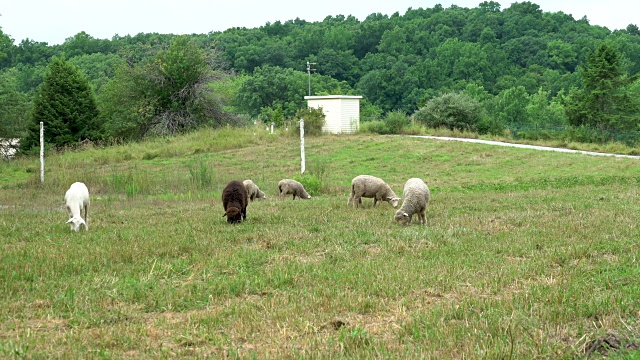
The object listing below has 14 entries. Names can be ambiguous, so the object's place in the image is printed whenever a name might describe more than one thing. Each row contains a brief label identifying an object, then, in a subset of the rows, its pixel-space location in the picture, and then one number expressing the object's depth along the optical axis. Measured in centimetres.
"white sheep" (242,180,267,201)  2102
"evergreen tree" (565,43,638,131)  5266
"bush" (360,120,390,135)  4490
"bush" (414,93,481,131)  4884
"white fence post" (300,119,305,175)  2577
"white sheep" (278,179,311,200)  2172
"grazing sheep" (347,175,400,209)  1691
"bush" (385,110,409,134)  4484
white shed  4606
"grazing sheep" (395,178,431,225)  1351
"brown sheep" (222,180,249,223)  1427
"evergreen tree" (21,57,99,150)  4653
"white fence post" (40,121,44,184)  2620
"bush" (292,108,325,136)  4453
